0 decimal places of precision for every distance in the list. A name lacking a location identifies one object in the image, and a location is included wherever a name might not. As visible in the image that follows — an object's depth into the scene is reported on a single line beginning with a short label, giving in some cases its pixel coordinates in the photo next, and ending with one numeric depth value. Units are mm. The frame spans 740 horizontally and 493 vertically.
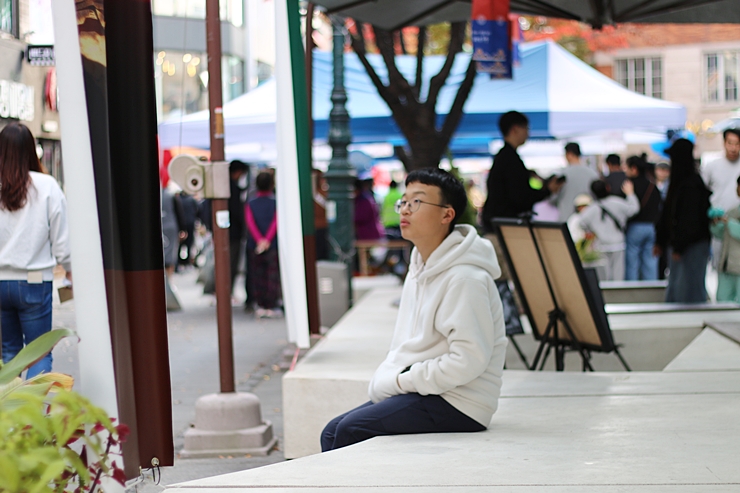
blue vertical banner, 8734
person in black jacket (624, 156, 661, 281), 13242
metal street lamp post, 12289
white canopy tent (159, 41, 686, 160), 12344
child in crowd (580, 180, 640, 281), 12734
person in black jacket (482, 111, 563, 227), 7797
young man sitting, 4105
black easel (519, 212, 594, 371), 6445
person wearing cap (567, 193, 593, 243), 13076
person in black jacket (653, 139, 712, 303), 9195
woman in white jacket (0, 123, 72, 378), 5758
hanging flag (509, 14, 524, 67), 12839
